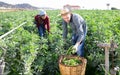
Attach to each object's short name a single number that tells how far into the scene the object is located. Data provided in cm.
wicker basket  169
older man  184
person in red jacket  260
